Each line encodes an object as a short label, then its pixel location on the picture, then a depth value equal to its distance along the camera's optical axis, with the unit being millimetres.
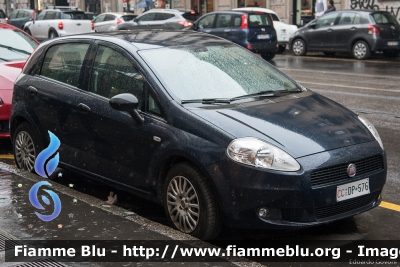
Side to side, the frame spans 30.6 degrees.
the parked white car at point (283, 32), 26531
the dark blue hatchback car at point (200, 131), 5043
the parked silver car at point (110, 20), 31817
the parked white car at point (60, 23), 31422
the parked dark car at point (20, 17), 36750
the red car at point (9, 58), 8812
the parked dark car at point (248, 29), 22656
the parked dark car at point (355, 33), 21844
